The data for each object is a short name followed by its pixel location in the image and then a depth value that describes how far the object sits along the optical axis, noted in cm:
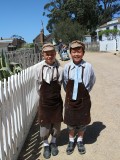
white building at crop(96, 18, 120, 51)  1660
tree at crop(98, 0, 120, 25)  3345
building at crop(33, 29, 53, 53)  3884
